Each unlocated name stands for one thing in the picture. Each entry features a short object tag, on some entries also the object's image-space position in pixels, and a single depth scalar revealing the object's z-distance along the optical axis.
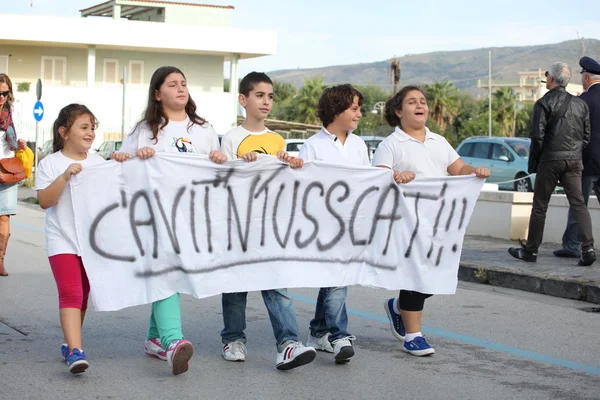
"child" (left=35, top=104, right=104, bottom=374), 5.79
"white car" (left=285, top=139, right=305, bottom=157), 27.91
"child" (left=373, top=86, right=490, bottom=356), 6.55
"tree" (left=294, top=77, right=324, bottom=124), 86.00
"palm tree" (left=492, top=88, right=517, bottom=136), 99.00
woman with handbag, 9.53
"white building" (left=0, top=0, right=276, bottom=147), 48.25
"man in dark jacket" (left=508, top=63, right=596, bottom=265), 10.73
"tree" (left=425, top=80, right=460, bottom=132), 94.31
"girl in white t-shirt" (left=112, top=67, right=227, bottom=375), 5.98
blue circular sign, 28.69
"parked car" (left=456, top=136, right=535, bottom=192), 24.39
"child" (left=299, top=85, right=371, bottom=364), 6.25
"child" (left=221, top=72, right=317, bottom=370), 6.13
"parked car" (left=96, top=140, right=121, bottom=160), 33.43
